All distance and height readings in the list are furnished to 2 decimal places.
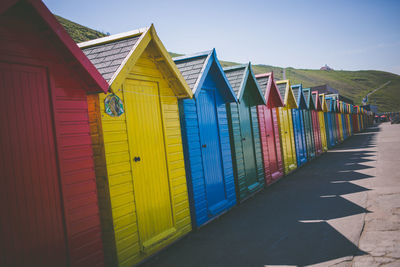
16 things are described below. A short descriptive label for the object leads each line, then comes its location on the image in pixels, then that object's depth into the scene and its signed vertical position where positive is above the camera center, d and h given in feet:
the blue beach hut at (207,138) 20.93 -0.54
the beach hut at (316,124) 60.85 -1.08
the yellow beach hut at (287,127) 41.34 -0.68
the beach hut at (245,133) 27.81 -0.60
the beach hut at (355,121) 151.14 -2.98
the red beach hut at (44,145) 10.23 +0.09
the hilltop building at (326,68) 612.04 +102.65
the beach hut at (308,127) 54.24 -1.38
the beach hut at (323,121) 68.13 -0.57
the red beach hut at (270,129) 35.01 -0.57
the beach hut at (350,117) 127.01 -0.50
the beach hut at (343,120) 107.20 -1.27
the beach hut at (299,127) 47.80 -1.01
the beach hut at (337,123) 91.99 -2.08
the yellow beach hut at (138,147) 13.97 -0.46
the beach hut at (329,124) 77.82 -1.78
